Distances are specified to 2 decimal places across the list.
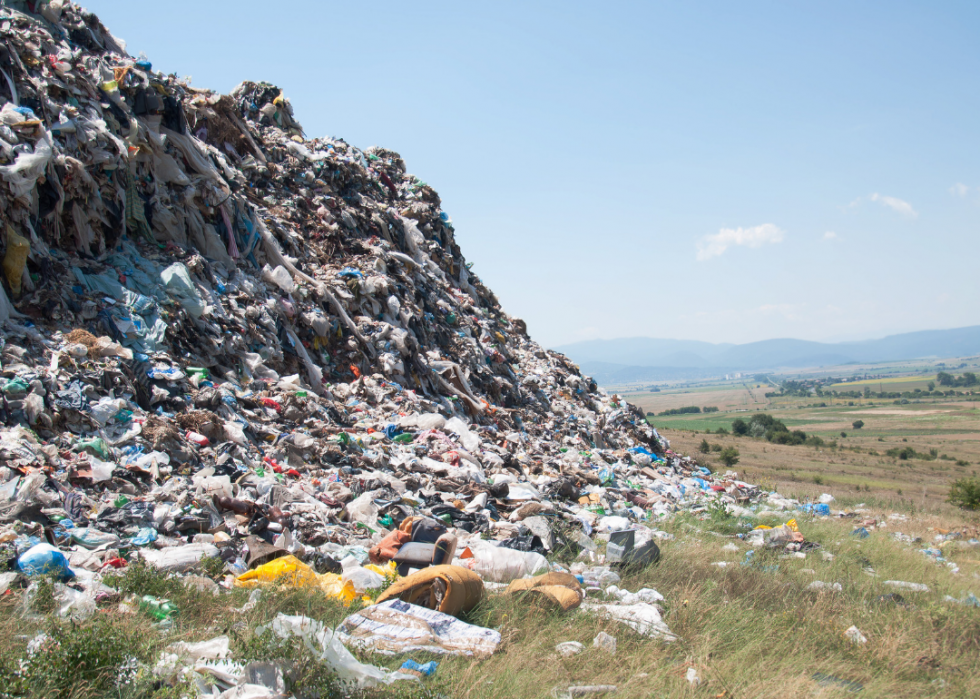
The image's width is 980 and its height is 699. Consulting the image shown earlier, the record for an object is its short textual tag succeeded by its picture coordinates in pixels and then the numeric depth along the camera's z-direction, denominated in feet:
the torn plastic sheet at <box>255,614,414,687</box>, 8.84
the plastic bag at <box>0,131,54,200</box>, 22.38
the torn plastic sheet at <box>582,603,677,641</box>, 12.59
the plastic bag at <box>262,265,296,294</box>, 35.14
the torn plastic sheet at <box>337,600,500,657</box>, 10.61
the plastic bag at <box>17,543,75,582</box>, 11.91
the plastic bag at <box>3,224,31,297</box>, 22.17
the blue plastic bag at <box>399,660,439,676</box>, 9.96
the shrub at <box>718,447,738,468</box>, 90.15
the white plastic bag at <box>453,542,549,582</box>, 15.51
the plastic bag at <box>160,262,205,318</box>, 28.07
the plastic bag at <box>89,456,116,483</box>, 17.24
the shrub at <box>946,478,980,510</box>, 50.65
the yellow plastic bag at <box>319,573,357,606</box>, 13.12
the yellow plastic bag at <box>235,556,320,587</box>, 13.42
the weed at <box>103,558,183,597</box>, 11.93
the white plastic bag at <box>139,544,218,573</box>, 13.73
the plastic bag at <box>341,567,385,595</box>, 13.98
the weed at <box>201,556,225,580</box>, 13.80
